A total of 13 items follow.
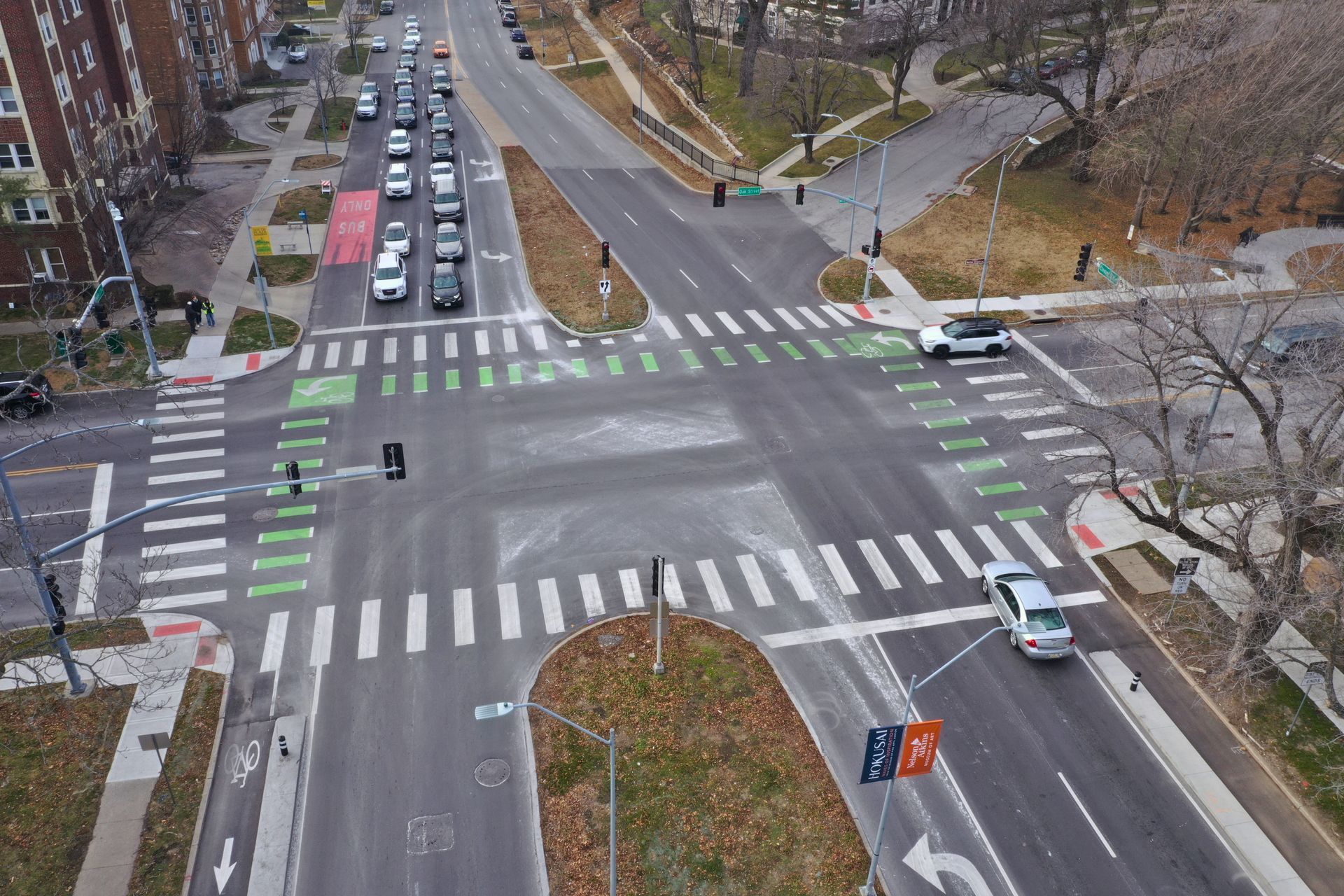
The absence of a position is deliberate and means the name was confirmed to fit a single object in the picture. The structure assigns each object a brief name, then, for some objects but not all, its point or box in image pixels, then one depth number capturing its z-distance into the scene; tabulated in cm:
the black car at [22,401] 3575
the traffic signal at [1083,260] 4744
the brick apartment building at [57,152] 4178
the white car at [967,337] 4200
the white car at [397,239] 5056
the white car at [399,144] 6656
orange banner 1916
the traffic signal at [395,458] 2402
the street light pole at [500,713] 1872
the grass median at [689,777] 2125
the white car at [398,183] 5950
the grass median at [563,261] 4556
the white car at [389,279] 4603
